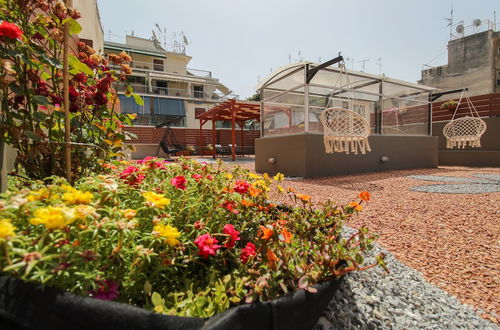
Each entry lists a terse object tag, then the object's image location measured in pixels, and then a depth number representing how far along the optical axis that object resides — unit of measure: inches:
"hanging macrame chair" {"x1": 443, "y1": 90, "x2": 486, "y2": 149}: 226.8
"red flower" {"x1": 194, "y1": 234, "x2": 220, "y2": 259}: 26.3
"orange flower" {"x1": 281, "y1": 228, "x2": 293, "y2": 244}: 30.6
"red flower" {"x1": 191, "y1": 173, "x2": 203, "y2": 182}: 43.8
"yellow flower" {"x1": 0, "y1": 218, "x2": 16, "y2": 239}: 18.3
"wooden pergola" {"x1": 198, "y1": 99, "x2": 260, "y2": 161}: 365.9
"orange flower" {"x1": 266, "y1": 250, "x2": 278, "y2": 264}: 28.5
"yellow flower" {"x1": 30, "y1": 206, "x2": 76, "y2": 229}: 20.1
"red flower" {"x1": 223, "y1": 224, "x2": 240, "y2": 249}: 30.4
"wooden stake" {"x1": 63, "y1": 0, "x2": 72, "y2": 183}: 39.8
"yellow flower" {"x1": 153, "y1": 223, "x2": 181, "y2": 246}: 24.4
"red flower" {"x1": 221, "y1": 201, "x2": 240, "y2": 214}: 38.1
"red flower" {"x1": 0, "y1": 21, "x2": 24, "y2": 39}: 31.0
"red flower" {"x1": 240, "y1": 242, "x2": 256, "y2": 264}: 29.9
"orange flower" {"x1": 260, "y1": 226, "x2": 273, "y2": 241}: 29.7
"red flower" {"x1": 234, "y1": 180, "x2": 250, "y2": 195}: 40.8
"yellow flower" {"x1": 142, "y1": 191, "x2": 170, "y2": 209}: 26.9
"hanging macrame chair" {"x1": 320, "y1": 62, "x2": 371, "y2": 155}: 149.6
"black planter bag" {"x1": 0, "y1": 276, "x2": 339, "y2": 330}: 18.5
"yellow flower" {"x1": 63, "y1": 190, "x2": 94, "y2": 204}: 24.6
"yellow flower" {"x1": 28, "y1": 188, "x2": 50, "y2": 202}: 24.9
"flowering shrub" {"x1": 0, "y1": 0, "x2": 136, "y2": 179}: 39.5
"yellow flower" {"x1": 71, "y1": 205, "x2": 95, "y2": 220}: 21.2
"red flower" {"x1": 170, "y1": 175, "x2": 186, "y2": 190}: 36.4
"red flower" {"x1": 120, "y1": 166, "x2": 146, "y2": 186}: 39.2
